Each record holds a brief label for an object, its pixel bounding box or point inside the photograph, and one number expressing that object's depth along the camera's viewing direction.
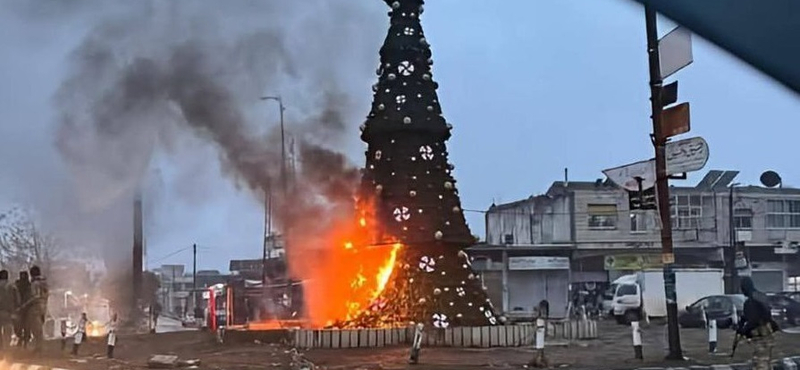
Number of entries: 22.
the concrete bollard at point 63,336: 19.75
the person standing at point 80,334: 17.95
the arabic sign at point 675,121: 13.66
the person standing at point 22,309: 17.62
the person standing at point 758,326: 12.00
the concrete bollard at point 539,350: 13.84
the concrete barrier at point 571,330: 20.19
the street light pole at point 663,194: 14.18
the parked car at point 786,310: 33.03
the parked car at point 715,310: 31.00
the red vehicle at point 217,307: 28.81
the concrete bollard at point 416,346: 14.34
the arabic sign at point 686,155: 13.17
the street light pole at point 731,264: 47.41
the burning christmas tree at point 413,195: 18.89
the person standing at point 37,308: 17.39
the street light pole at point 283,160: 27.50
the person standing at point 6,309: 17.45
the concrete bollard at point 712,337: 17.02
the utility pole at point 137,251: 30.48
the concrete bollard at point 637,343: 15.06
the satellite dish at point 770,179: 50.50
